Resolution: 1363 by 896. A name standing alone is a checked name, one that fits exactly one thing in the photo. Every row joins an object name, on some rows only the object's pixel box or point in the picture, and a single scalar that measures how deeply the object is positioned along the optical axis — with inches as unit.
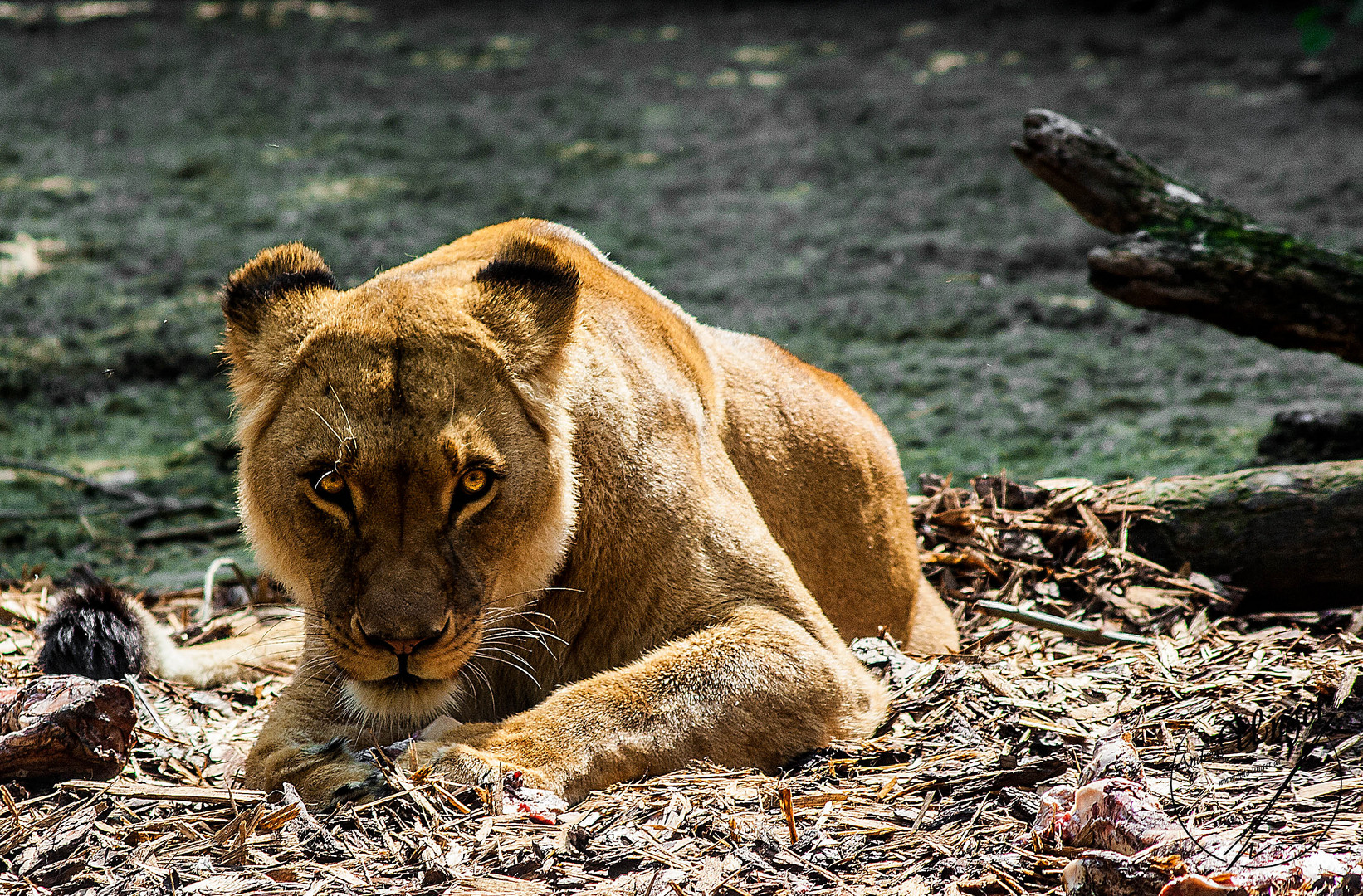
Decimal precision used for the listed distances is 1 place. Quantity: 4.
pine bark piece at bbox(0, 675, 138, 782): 261.3
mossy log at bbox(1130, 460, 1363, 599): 388.8
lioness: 247.9
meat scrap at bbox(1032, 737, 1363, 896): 188.2
